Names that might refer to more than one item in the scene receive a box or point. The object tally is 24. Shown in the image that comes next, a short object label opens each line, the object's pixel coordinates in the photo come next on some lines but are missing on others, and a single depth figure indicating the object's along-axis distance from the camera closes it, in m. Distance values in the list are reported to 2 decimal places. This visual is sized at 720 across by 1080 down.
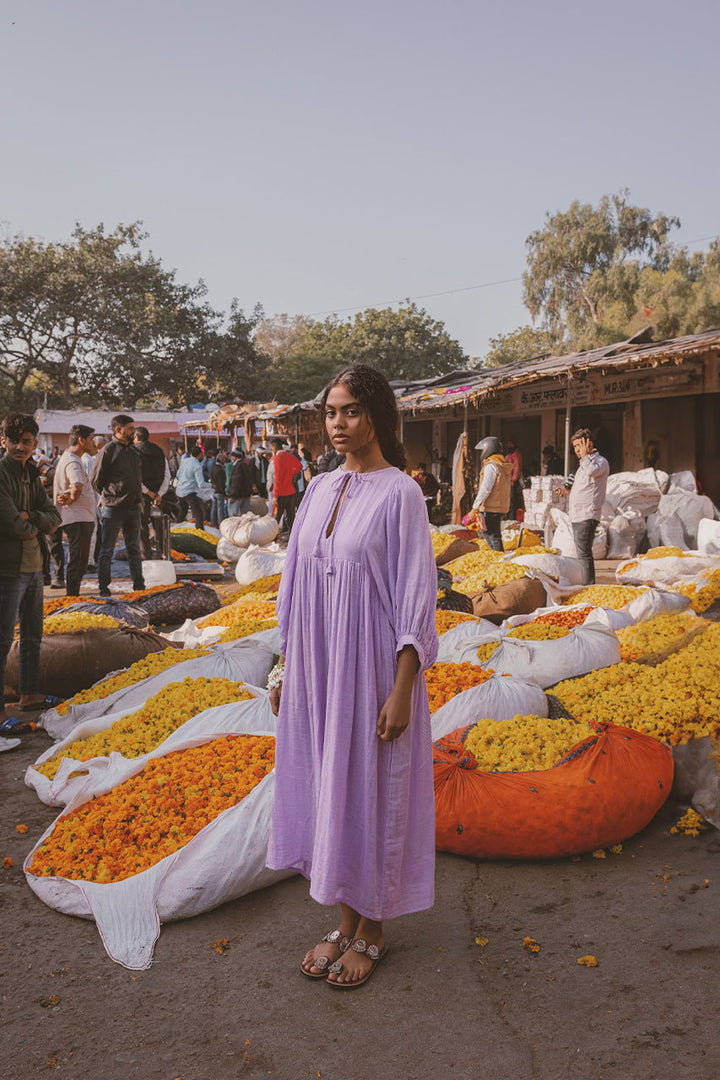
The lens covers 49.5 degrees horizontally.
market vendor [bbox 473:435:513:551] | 8.56
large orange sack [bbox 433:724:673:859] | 2.84
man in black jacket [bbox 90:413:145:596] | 7.87
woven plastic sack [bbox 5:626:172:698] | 5.14
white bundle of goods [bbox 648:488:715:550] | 10.55
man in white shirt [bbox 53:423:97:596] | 7.54
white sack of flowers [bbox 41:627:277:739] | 4.32
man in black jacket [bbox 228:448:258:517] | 13.89
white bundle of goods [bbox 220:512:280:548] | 11.62
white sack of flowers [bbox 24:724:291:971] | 2.52
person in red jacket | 12.79
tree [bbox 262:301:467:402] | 33.41
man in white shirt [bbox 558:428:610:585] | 6.85
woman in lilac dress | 2.09
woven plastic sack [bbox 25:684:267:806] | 3.38
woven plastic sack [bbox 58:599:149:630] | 6.05
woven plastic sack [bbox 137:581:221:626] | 7.43
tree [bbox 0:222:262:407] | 29.67
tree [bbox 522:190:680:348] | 36.31
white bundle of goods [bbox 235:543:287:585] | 9.36
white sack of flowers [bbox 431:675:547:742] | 3.56
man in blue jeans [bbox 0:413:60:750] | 4.38
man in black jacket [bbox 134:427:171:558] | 9.34
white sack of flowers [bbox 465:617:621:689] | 4.13
